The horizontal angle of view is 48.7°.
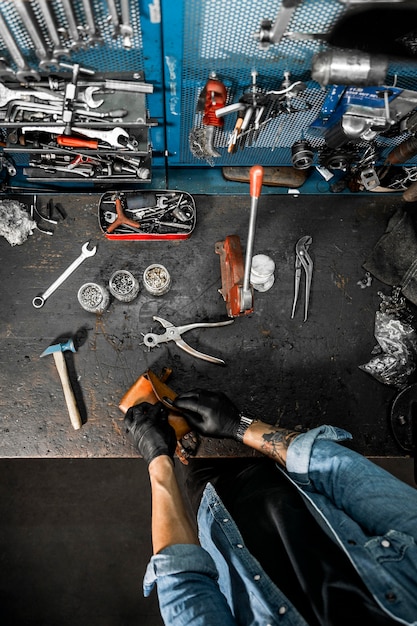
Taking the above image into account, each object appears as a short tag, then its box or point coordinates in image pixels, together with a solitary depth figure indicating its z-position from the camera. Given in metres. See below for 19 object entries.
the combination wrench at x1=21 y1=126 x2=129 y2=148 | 1.44
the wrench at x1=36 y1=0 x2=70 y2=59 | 1.15
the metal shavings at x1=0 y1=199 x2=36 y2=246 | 1.85
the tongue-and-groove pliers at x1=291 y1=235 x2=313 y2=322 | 1.88
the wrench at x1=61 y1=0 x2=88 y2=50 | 1.15
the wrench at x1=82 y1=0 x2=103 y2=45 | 1.16
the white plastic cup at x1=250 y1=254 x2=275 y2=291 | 1.73
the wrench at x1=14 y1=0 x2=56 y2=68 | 1.13
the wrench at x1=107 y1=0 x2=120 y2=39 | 1.15
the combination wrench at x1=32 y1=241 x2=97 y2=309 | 1.83
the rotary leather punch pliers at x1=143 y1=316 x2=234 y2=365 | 1.79
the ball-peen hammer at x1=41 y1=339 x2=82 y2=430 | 1.71
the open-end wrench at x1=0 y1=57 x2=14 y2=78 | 1.31
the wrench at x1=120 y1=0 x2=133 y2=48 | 1.15
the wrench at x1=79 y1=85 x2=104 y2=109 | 1.39
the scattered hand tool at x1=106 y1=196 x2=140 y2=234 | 1.81
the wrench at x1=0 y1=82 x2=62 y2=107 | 1.37
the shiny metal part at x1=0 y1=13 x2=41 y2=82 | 1.21
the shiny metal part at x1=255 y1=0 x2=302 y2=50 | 1.11
